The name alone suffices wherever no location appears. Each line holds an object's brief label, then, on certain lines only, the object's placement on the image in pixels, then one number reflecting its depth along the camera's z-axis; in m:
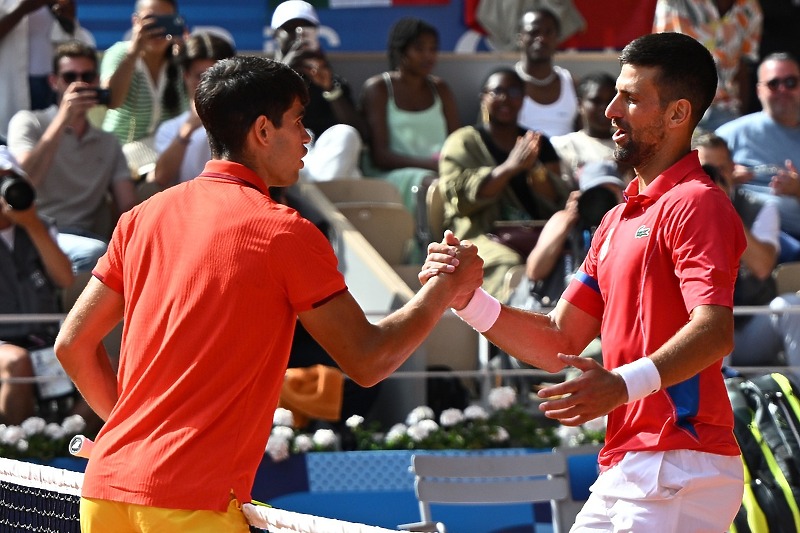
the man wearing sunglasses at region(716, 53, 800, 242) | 17.97
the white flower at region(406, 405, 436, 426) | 14.23
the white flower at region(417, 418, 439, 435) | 14.05
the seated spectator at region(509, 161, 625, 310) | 14.83
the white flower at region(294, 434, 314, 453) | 13.96
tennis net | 7.66
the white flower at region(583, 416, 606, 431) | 14.30
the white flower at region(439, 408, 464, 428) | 14.18
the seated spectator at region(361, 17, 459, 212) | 18.80
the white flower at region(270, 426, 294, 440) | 13.94
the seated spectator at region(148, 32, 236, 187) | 16.45
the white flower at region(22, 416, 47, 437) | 13.73
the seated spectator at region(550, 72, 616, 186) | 18.27
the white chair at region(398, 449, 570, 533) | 12.64
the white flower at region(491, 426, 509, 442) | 14.16
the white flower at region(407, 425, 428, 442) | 14.01
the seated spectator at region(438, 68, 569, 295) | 16.48
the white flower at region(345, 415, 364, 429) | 14.17
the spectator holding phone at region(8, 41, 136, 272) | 15.81
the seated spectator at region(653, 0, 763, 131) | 20.83
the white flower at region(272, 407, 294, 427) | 13.97
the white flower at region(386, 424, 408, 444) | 14.05
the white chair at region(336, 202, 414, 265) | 17.39
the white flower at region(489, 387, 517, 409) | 14.33
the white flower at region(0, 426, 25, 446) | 13.60
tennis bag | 11.20
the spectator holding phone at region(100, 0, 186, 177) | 17.80
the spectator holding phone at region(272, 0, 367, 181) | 17.67
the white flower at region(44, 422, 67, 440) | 13.77
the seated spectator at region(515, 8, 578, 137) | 19.80
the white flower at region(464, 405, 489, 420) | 14.29
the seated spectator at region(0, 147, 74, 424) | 13.91
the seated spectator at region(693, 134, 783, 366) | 14.57
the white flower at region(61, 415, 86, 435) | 13.80
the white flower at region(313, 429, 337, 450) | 14.00
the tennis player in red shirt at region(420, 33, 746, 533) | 6.24
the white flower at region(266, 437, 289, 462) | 13.83
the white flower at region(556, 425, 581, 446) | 14.24
